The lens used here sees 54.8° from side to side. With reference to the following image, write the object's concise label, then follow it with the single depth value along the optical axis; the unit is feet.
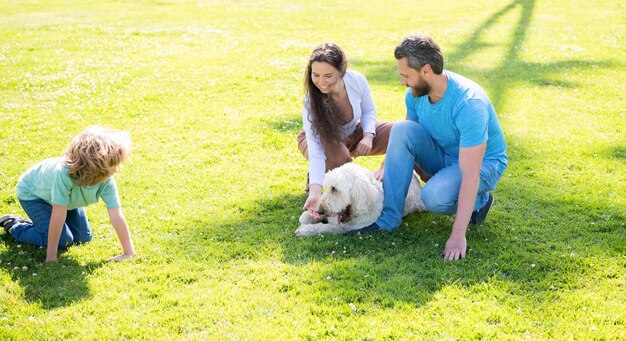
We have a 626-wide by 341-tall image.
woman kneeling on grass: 16.57
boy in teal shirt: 14.11
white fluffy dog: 15.98
